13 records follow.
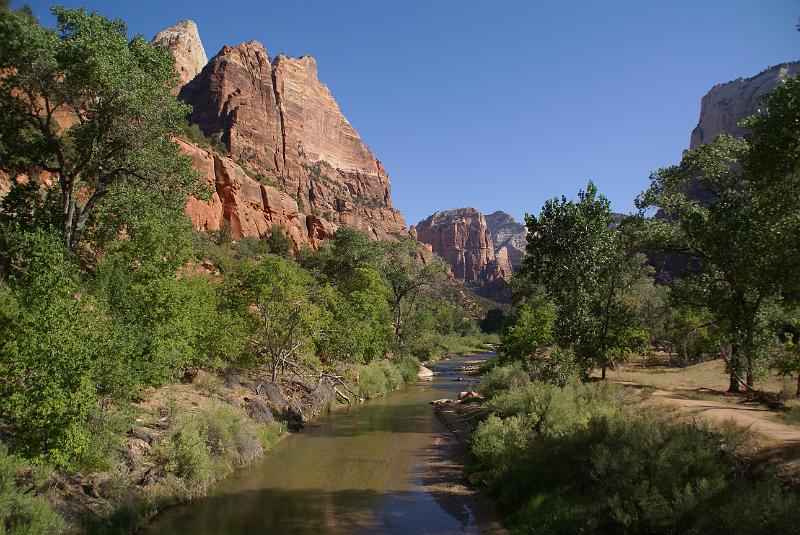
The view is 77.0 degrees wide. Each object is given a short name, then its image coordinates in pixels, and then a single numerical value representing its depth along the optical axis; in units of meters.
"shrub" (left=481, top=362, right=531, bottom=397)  25.67
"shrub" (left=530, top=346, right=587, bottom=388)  22.20
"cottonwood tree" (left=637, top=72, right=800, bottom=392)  11.50
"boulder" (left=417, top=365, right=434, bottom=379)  48.39
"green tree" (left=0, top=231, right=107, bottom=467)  10.20
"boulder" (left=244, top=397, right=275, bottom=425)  22.03
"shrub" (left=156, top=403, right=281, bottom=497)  14.70
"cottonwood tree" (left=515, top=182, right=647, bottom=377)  22.14
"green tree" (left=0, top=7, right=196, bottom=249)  16.30
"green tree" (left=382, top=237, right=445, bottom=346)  52.63
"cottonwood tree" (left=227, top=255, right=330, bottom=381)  25.98
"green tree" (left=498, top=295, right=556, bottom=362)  29.88
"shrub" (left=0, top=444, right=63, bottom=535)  9.25
